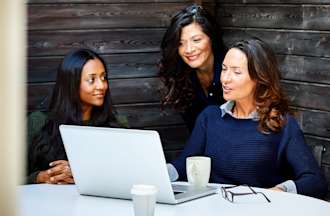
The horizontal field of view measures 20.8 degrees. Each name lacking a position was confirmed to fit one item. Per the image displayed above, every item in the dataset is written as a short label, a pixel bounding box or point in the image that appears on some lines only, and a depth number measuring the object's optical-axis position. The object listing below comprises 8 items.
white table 2.36
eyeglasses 2.51
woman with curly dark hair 3.58
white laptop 2.32
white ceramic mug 2.57
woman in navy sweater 2.88
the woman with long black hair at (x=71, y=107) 3.27
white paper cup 2.17
